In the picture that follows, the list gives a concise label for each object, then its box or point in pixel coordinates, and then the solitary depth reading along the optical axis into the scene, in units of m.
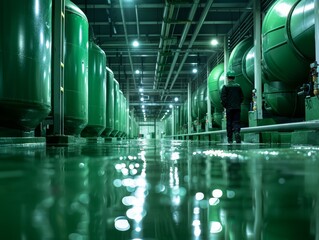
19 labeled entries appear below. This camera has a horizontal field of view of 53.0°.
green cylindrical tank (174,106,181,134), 21.08
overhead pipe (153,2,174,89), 7.17
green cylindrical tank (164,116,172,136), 28.86
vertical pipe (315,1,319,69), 3.94
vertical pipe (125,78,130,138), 16.72
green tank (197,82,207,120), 11.99
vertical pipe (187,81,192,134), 15.42
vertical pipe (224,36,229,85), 8.66
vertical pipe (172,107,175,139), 24.13
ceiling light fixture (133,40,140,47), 9.52
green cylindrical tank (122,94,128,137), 15.22
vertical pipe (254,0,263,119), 6.15
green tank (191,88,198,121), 13.46
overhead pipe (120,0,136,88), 7.29
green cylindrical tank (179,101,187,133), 18.34
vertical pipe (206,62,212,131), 10.62
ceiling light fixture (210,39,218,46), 9.33
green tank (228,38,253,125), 7.30
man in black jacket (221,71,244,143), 5.76
